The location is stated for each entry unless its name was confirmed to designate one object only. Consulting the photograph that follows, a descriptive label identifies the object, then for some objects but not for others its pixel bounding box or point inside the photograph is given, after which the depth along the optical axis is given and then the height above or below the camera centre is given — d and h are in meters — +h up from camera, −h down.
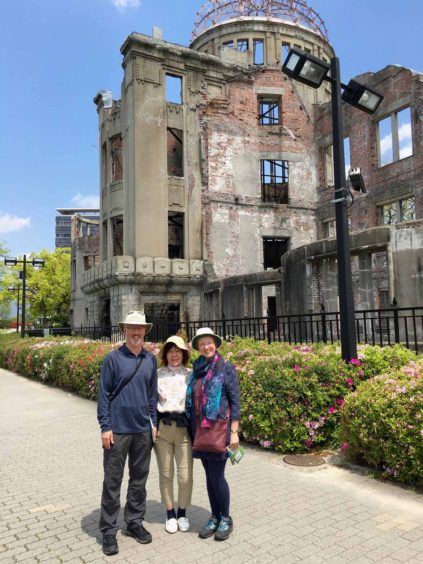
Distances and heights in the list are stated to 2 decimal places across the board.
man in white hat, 4.19 -0.91
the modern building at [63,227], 169.12 +36.02
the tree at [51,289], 56.00 +4.22
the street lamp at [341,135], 6.87 +2.78
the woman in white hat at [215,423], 4.18 -0.89
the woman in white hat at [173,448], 4.41 -1.16
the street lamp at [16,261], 29.25 +3.85
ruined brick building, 25.42 +8.49
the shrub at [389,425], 5.18 -1.22
